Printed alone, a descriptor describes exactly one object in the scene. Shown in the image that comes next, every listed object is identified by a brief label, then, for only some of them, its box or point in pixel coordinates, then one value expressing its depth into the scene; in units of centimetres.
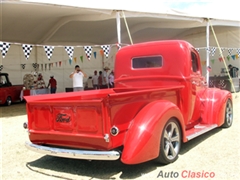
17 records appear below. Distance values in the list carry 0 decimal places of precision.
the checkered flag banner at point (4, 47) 781
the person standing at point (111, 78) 1510
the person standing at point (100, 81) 1653
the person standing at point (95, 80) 1588
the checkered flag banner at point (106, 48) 973
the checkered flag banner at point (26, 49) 845
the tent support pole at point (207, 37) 1233
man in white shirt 1039
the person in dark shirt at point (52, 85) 1445
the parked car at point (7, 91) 1250
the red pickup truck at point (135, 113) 312
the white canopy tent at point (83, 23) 1031
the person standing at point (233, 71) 1544
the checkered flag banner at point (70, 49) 948
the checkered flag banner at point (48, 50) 893
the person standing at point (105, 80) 1678
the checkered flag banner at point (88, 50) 975
